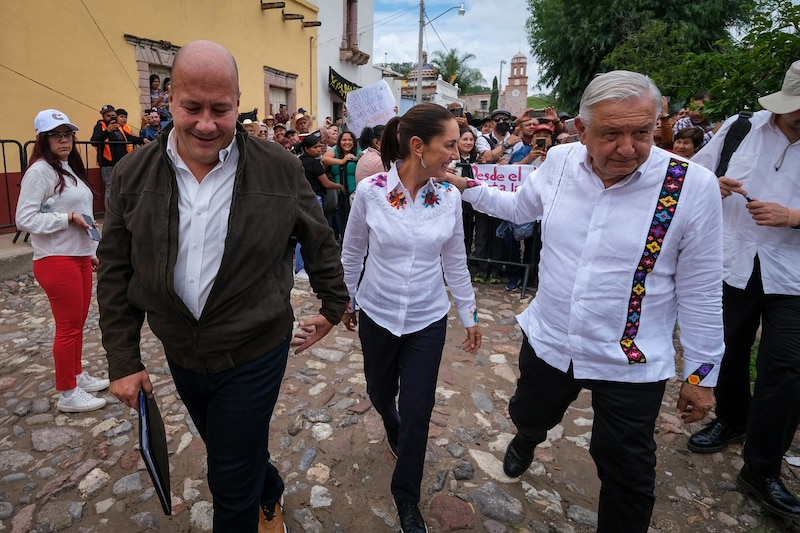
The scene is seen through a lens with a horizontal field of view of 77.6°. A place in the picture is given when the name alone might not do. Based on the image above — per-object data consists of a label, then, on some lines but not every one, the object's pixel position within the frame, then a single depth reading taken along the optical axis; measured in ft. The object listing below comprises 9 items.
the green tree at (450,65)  189.24
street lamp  81.76
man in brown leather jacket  5.88
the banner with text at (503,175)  20.58
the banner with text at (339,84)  62.44
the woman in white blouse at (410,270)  8.36
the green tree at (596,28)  61.52
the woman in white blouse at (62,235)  11.02
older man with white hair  6.49
